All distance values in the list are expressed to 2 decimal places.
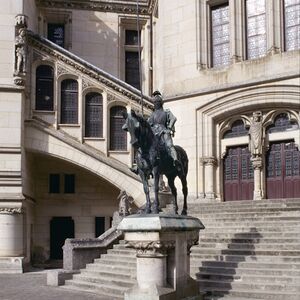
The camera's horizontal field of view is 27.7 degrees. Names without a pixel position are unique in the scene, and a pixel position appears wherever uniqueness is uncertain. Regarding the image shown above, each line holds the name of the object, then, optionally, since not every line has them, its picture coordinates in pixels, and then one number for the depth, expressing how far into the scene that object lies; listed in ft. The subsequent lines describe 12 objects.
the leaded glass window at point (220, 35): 80.28
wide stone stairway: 44.91
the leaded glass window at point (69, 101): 81.71
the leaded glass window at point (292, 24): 74.79
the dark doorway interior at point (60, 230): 86.80
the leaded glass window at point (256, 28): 77.36
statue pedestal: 39.06
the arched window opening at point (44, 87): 81.00
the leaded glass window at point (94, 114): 82.17
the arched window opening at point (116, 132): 82.89
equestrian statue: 41.88
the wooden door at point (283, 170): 74.08
